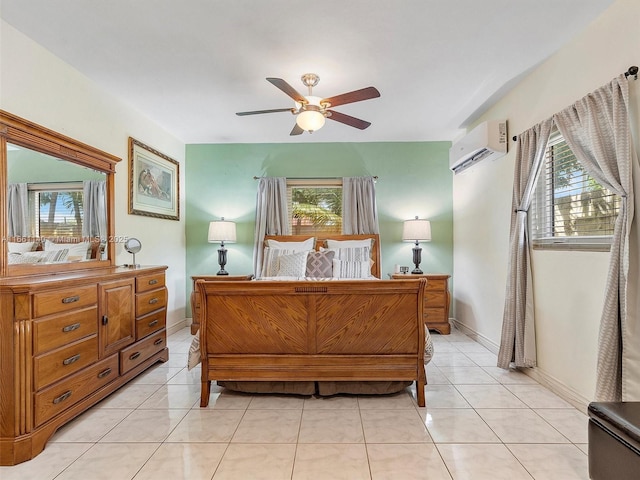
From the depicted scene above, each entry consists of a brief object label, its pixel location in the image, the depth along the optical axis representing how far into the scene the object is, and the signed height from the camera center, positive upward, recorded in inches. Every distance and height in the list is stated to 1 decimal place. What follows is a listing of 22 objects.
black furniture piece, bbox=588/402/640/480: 52.7 -33.3
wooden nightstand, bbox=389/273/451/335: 171.8 -31.8
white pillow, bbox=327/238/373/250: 177.0 -0.9
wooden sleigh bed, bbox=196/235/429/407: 96.0 -26.4
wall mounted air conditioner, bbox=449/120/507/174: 131.8 +40.4
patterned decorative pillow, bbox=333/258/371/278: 157.8 -13.1
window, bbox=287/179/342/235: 192.9 +20.9
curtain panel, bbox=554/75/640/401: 73.6 -5.5
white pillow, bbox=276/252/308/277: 158.9 -11.2
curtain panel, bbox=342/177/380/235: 186.2 +19.6
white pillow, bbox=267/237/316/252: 176.4 -1.8
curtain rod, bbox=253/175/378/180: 191.5 +36.2
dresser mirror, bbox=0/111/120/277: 88.1 +12.6
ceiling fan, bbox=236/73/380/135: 96.9 +42.6
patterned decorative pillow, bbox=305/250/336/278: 159.2 -11.3
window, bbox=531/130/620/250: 88.7 +10.0
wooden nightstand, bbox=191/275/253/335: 170.7 -28.5
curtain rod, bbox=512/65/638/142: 76.0 +38.3
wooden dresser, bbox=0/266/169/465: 71.6 -26.4
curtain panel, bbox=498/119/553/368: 111.7 -9.7
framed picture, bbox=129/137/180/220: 143.0 +28.1
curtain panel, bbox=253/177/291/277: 187.2 +18.3
